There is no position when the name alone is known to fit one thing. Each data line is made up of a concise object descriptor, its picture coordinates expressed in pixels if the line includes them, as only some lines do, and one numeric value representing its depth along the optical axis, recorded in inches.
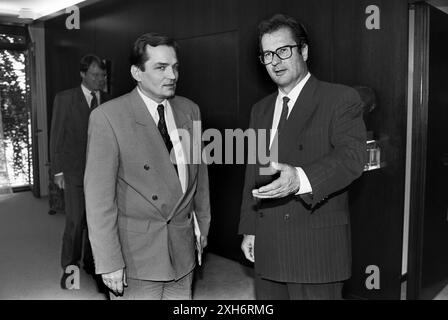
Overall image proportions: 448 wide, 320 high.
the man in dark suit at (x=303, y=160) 68.6
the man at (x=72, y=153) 149.5
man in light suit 73.0
